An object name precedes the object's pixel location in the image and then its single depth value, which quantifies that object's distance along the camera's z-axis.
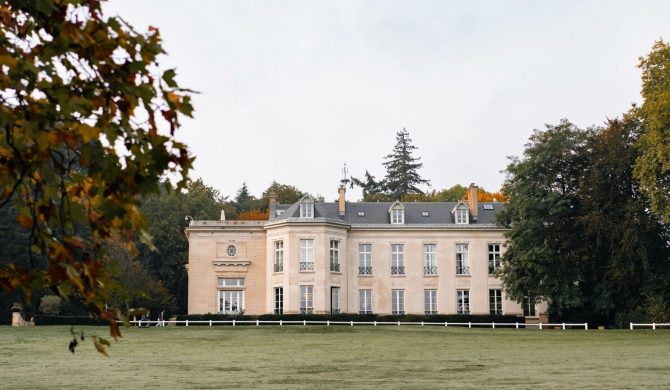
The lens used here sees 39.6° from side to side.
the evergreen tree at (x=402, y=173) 98.50
